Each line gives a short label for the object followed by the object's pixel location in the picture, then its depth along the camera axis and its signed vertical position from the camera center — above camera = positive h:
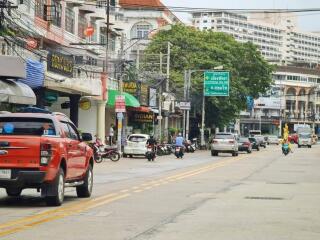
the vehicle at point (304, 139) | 98.00 +0.09
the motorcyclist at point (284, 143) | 59.08 -0.28
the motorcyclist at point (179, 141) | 48.03 -0.19
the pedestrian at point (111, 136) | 55.38 +0.09
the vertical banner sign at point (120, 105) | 44.28 +1.92
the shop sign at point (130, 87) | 57.81 +3.96
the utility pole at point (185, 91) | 66.01 +4.26
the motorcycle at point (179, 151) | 47.38 -0.83
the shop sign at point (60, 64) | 40.09 +4.07
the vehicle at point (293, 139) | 124.63 +0.09
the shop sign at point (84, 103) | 46.84 +2.13
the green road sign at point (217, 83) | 67.12 +5.02
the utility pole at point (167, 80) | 64.72 +5.22
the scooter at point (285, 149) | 58.56 -0.75
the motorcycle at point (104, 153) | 38.62 -0.85
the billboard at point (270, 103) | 157.75 +7.93
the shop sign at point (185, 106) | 64.38 +2.79
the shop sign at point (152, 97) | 63.83 +3.59
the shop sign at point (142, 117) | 63.22 +1.75
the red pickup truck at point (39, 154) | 14.26 -0.34
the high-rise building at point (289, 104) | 163.00 +8.07
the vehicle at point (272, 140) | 116.12 -0.11
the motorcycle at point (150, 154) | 42.09 -0.95
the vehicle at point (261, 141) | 87.91 -0.23
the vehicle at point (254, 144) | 75.81 -0.50
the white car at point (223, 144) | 53.75 -0.38
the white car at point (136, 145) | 45.53 -0.45
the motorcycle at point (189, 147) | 61.41 -0.73
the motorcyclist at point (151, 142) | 43.62 -0.25
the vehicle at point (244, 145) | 64.12 -0.53
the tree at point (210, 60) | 72.00 +7.85
